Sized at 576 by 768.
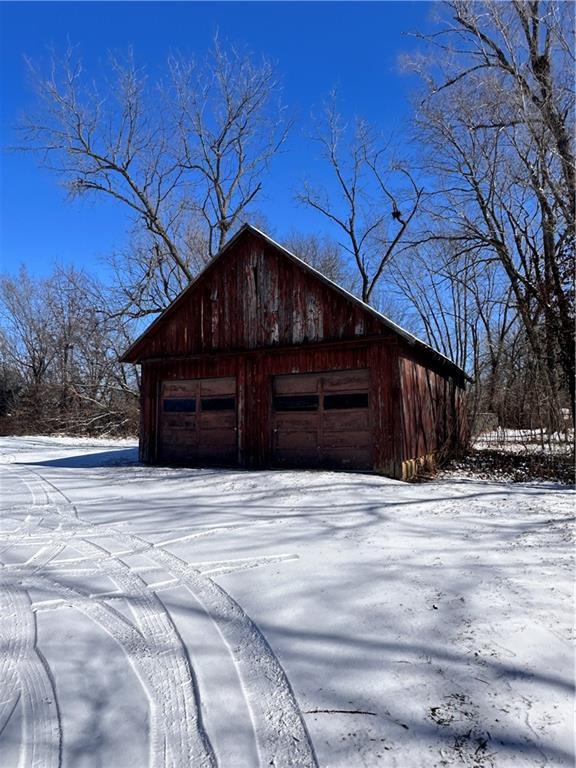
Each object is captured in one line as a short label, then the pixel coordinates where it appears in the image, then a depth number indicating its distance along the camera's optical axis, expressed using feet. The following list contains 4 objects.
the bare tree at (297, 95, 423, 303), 91.97
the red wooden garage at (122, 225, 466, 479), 35.22
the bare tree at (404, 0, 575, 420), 42.83
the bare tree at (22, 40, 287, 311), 83.30
